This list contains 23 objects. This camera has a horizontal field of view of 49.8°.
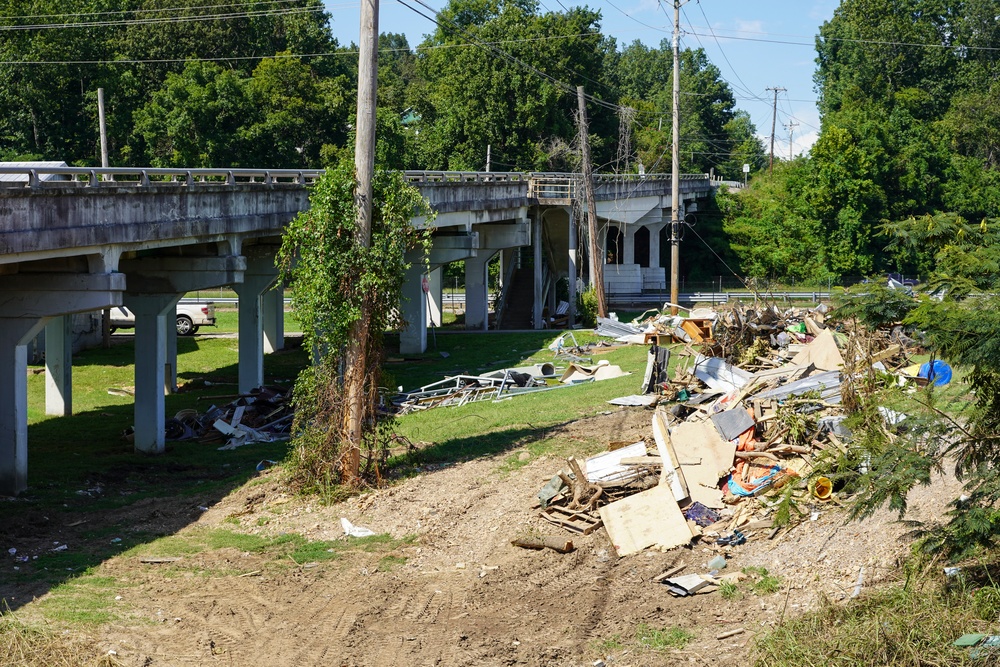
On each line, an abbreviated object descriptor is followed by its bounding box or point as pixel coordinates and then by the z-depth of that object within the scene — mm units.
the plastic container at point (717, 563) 13602
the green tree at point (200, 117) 61125
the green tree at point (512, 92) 73688
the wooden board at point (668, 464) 15352
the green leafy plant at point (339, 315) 17375
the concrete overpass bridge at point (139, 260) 17906
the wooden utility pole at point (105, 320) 40781
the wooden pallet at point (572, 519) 15164
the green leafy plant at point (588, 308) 46812
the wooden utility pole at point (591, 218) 44844
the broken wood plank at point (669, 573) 13469
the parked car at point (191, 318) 46031
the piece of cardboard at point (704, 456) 15398
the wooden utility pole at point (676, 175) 40000
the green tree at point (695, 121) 89875
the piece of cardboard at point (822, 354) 21359
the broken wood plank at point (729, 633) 11727
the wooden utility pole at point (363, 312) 17500
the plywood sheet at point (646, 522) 14469
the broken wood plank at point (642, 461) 16203
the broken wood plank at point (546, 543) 14586
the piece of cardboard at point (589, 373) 28812
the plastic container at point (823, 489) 14469
